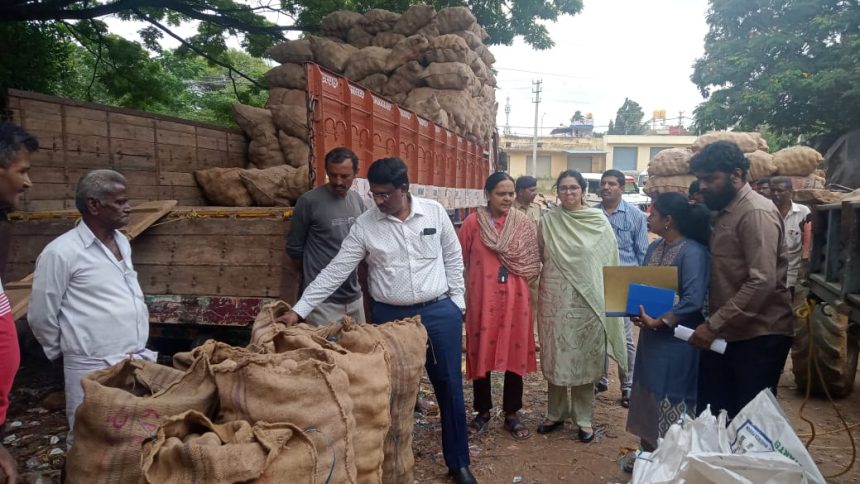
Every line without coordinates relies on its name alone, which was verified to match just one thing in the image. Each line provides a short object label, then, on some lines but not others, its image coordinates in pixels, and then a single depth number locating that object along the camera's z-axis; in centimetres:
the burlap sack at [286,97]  597
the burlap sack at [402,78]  700
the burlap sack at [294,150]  520
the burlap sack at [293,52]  666
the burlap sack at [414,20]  736
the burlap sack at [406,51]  689
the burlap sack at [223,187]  469
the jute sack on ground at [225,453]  139
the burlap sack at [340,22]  739
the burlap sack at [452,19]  782
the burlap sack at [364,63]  671
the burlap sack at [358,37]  729
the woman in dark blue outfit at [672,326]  273
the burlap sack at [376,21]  726
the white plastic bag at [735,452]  178
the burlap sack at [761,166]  964
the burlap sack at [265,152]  546
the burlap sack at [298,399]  162
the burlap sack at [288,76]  612
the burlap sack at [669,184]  1103
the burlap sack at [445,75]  711
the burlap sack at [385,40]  722
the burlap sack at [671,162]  1112
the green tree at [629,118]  6025
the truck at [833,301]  294
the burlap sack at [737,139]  977
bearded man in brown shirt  242
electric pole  4089
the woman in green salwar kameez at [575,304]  358
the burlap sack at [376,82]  676
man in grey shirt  332
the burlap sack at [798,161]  959
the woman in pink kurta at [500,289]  358
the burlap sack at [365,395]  192
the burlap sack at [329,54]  671
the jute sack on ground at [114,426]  159
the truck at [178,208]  355
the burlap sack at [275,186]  450
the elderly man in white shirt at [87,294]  204
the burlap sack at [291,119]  529
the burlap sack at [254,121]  560
